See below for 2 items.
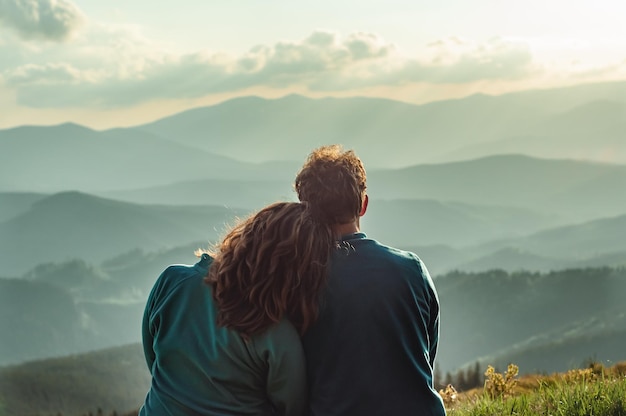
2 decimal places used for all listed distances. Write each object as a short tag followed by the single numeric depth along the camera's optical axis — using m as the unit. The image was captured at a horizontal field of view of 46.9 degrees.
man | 3.19
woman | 3.17
